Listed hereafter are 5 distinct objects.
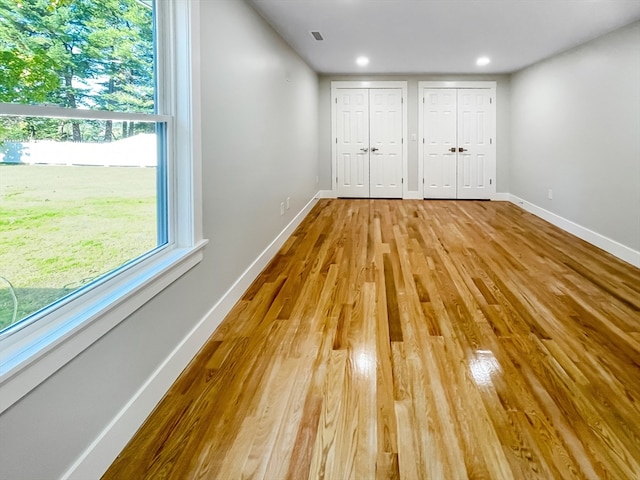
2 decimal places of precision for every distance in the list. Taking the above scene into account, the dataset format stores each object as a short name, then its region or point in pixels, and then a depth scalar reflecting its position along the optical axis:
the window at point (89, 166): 1.26
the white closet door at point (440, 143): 8.21
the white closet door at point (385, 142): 8.30
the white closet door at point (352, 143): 8.37
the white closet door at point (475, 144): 8.16
